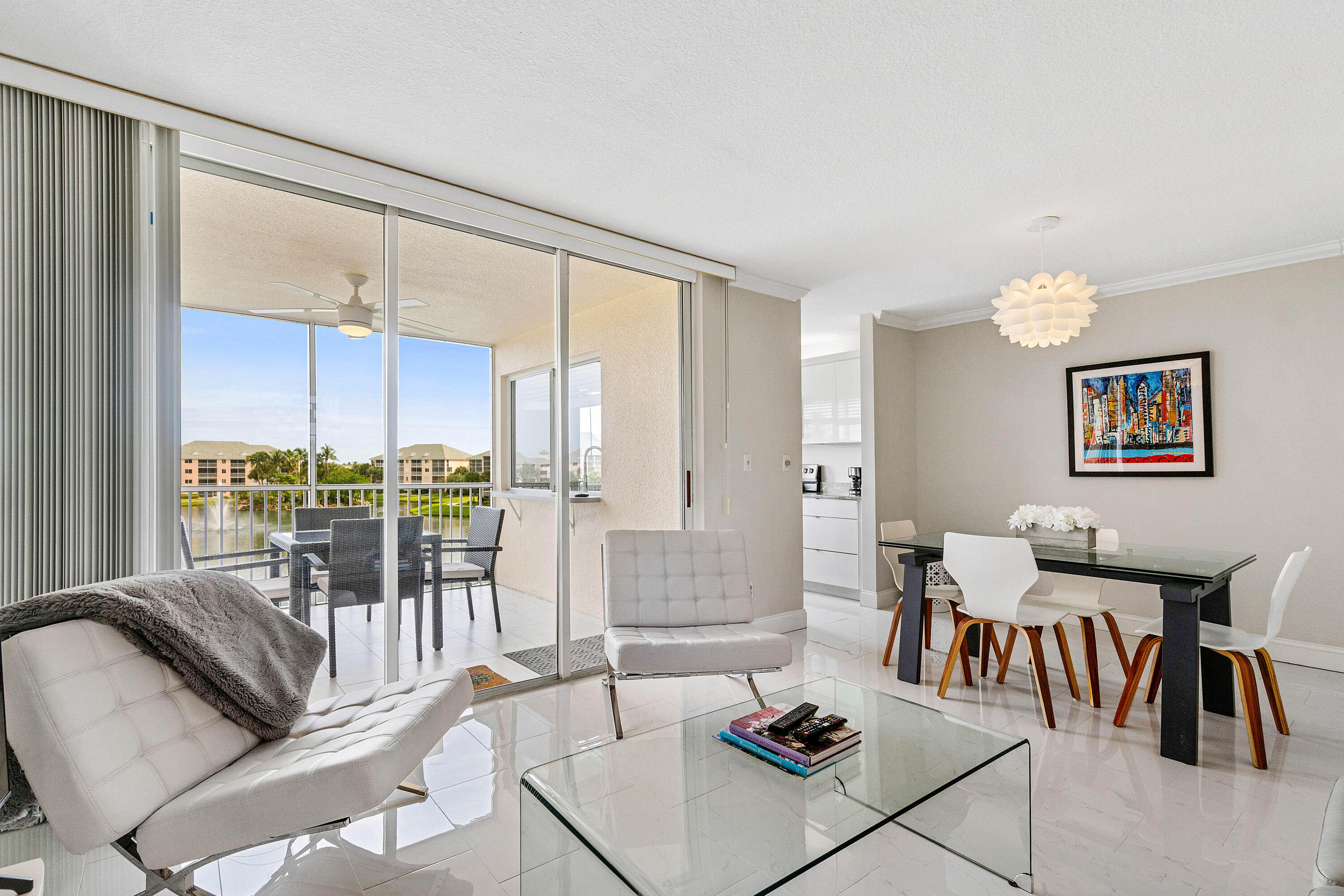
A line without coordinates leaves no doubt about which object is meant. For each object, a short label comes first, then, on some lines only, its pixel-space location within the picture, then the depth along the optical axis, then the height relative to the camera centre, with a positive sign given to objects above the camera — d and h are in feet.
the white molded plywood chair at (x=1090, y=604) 10.12 -2.75
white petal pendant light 10.18 +2.25
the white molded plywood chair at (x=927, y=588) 11.89 -2.65
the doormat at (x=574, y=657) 11.19 -3.59
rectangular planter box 11.05 -1.60
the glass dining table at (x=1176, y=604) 8.33 -2.32
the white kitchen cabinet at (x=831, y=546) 18.24 -2.74
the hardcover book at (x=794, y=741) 5.94 -2.76
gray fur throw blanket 5.15 -1.65
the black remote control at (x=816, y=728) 6.26 -2.72
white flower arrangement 11.10 -1.22
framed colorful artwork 13.67 +0.66
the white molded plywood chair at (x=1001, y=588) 9.71 -2.15
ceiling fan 9.33 +2.12
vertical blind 6.62 +1.27
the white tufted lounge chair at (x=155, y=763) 4.46 -2.42
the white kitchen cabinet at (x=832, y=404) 20.08 +1.55
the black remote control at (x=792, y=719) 6.35 -2.69
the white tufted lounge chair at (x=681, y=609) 9.11 -2.55
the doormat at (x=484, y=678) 10.57 -3.66
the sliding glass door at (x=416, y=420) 8.47 +0.58
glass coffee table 4.72 -2.93
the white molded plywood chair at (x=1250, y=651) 8.05 -2.83
